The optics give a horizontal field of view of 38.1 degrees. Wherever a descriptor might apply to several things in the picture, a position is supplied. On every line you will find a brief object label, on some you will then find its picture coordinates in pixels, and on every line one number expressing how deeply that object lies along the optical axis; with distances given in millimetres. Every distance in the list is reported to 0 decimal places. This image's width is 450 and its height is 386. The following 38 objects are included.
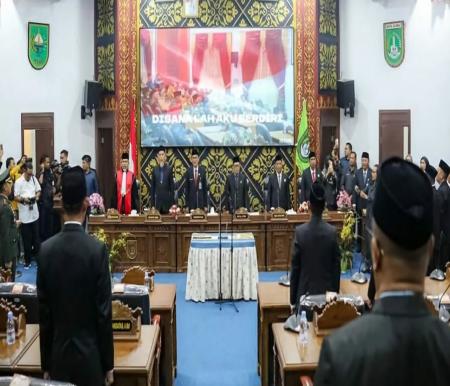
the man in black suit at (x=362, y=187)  11883
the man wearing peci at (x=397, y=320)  1554
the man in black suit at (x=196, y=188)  11688
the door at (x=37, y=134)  13975
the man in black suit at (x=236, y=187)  11492
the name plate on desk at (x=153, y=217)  10461
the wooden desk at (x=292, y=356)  3852
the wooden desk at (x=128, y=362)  3801
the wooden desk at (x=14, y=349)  3812
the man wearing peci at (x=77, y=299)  3395
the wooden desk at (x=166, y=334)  5417
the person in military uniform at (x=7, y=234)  8203
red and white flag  13301
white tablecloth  8570
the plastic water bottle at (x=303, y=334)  4105
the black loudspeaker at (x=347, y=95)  13992
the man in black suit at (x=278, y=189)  11594
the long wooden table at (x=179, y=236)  10500
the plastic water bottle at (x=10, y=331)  4184
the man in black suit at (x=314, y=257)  5000
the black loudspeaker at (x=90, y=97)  13914
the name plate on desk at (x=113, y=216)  10594
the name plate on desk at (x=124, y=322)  4219
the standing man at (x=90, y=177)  12312
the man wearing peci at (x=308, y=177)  11961
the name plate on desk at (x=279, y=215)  10547
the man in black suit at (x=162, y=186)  11662
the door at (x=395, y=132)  14094
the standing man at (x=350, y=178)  12297
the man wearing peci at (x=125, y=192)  11672
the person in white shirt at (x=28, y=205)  10844
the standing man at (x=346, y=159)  12847
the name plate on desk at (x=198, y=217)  10492
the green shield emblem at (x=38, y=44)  13891
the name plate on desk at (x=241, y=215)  10591
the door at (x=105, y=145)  14383
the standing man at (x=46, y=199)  11555
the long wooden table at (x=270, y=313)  5441
